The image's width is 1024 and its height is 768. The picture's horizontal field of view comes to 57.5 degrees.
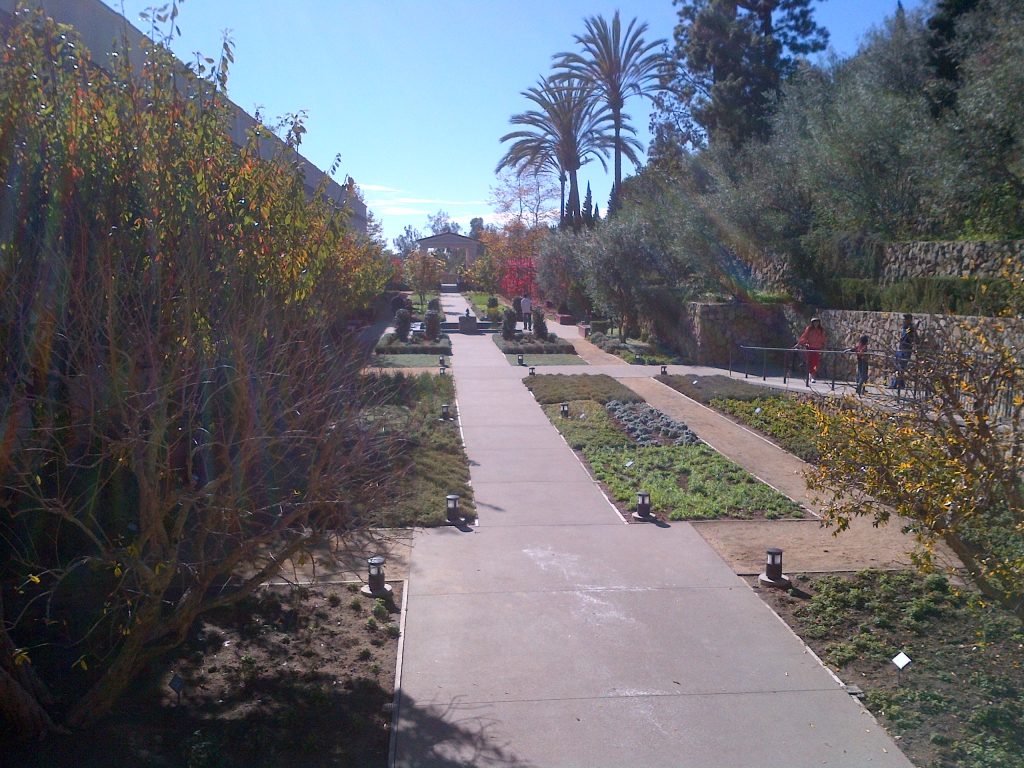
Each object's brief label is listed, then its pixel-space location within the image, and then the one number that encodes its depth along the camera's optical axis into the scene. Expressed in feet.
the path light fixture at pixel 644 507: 30.53
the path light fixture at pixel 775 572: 24.20
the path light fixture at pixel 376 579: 23.03
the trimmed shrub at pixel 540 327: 92.63
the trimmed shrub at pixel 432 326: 90.58
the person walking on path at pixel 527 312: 105.40
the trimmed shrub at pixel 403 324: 90.56
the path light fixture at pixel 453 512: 29.89
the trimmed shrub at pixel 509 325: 93.61
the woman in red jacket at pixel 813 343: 62.80
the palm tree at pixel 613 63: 128.26
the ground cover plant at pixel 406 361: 71.77
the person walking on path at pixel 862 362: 53.89
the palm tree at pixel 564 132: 139.13
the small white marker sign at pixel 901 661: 18.56
